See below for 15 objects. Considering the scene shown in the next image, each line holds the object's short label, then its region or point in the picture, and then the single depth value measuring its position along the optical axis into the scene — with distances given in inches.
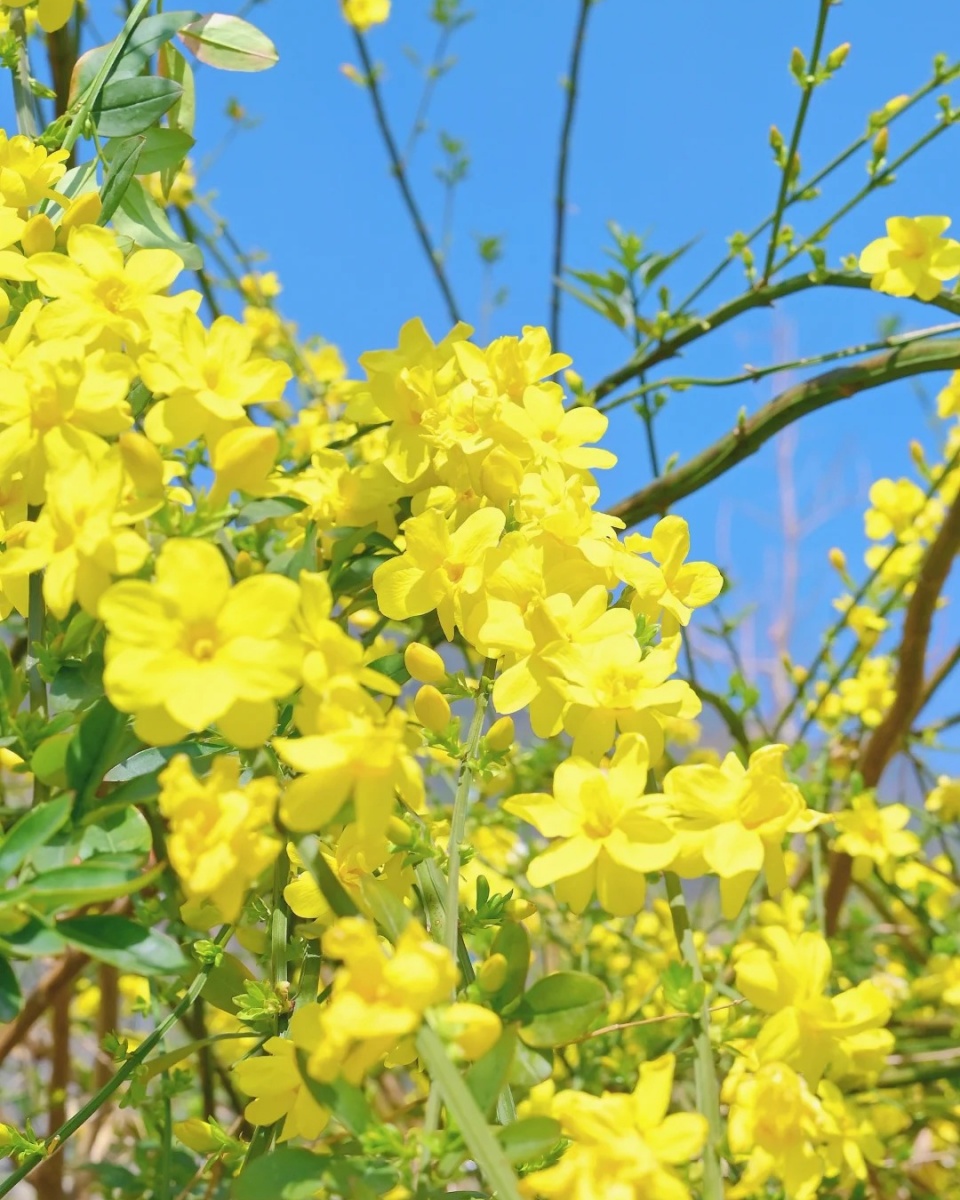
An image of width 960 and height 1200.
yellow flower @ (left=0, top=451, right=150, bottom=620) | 17.1
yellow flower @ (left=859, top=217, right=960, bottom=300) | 38.0
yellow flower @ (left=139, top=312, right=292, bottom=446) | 19.8
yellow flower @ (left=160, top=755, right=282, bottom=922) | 15.3
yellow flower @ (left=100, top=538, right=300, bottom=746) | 15.6
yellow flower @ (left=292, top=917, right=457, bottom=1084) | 14.7
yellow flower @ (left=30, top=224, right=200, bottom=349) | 21.7
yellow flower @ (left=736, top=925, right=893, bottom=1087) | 19.7
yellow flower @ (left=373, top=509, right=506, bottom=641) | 23.8
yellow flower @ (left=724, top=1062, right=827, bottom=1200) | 18.2
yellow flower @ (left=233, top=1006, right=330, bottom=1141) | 18.5
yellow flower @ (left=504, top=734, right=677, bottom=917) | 18.9
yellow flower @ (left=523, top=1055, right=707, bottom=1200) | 15.2
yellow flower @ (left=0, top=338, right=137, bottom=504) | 19.9
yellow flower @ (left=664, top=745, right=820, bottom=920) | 19.4
